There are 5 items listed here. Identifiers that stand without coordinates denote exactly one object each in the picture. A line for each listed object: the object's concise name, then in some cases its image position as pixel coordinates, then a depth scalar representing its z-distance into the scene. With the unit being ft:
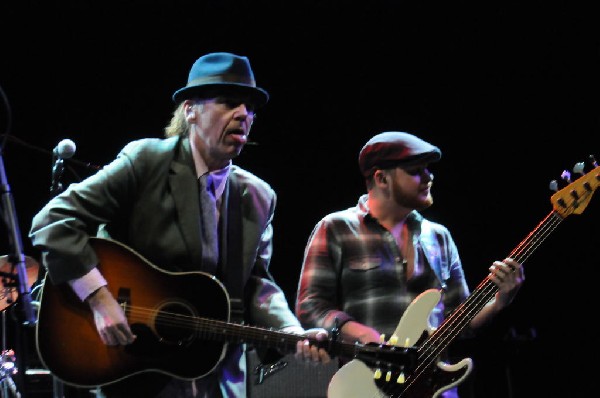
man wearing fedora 18.33
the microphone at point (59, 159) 27.71
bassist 25.79
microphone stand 19.01
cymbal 37.17
